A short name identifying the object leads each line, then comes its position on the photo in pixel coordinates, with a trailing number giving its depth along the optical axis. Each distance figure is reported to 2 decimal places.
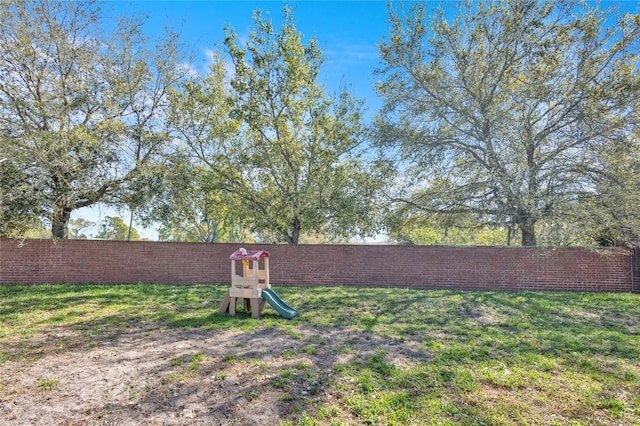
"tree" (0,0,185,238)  9.03
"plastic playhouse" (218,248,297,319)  6.48
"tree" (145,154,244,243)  11.02
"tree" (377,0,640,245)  9.06
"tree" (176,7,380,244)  11.67
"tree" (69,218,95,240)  13.61
